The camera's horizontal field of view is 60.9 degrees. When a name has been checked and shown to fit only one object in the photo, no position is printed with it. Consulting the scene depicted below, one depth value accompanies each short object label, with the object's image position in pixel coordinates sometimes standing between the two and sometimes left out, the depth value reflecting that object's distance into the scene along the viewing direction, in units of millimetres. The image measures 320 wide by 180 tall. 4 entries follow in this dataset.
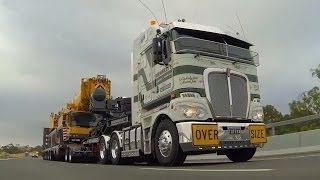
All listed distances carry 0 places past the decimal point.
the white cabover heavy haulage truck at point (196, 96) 6674
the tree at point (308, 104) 30968
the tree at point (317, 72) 30253
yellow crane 13555
